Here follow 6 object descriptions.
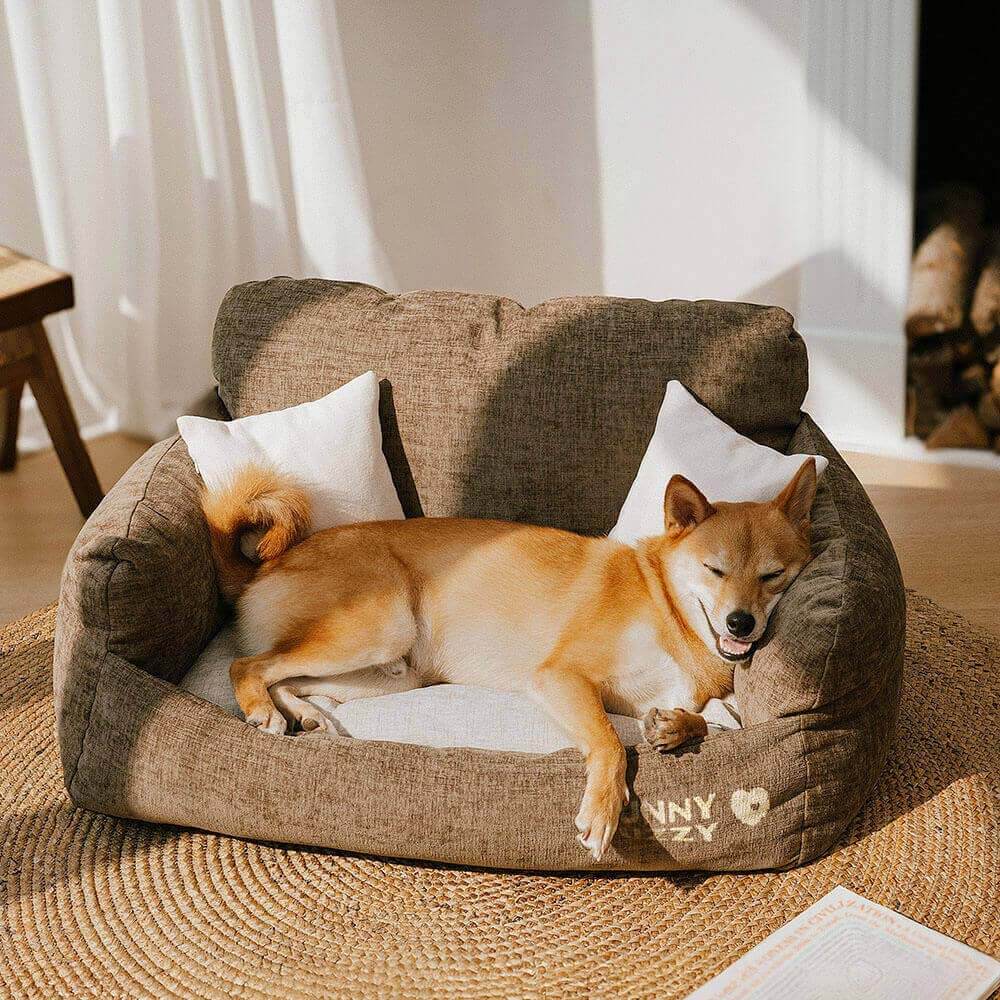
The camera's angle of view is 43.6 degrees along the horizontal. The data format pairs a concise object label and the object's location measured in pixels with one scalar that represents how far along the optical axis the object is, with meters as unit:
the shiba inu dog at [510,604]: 1.81
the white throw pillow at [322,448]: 2.12
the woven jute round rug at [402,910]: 1.60
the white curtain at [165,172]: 3.46
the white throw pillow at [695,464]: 1.99
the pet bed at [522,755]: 1.69
